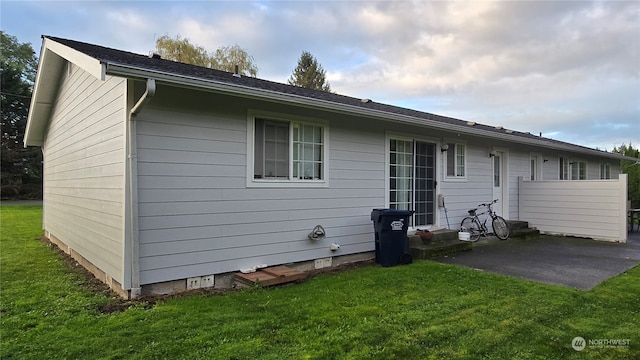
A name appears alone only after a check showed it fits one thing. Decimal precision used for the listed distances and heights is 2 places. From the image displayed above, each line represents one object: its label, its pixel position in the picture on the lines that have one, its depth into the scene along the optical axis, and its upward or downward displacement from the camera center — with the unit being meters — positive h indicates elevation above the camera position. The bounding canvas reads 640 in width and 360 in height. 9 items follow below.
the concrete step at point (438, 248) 6.51 -1.27
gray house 4.28 +0.17
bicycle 8.54 -1.10
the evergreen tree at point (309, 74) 34.41 +10.27
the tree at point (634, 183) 15.21 -0.09
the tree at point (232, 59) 25.00 +8.45
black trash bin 6.04 -0.91
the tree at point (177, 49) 23.12 +8.46
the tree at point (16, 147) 24.23 +2.29
